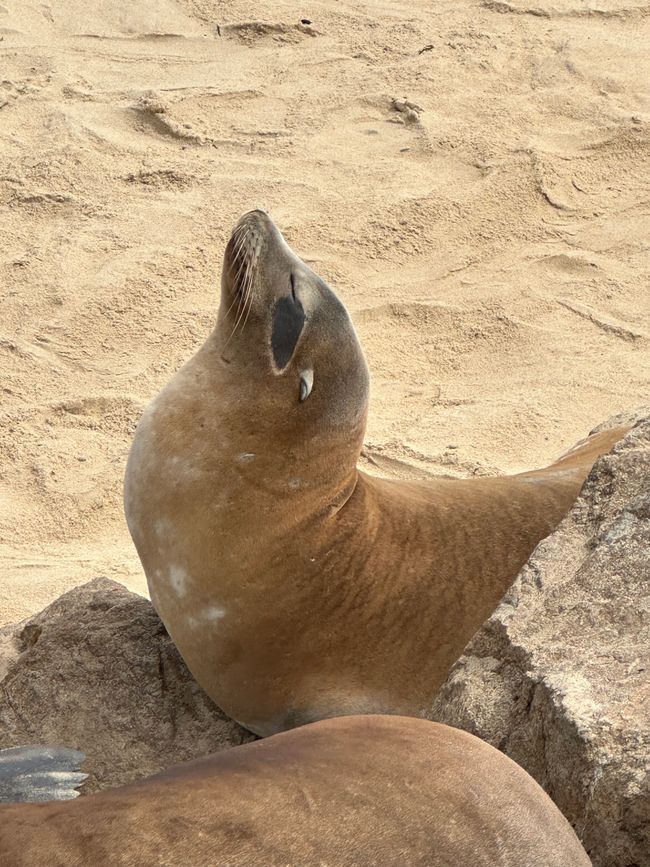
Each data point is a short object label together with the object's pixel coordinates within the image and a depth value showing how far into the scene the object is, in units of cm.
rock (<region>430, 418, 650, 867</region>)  476
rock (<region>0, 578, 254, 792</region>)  652
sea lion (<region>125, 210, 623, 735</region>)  658
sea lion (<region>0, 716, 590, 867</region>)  372
